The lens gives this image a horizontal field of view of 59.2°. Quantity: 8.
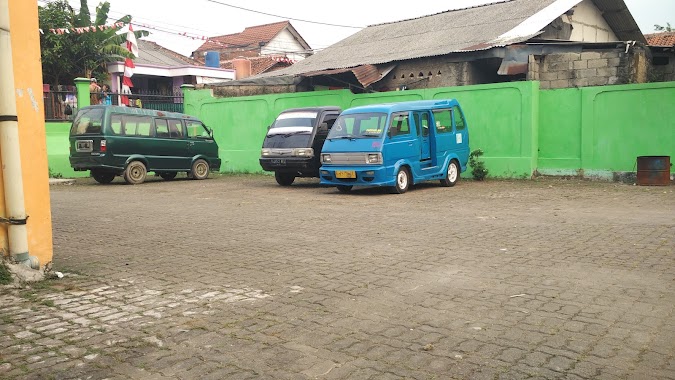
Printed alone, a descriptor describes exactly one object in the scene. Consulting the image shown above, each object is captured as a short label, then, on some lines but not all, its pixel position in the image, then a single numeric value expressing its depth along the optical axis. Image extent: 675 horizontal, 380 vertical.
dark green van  15.88
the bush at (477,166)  16.11
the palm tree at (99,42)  29.86
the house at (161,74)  32.44
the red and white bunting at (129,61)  25.30
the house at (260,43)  50.66
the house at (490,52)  15.85
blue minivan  12.89
